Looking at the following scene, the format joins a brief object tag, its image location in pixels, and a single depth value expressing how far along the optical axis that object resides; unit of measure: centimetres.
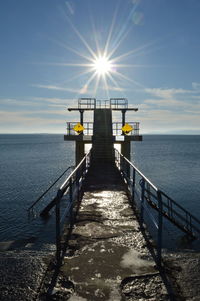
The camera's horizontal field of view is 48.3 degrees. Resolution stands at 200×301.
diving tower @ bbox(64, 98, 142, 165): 1915
